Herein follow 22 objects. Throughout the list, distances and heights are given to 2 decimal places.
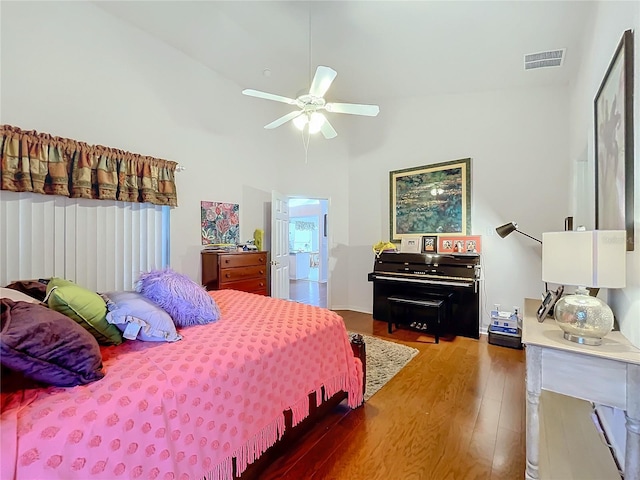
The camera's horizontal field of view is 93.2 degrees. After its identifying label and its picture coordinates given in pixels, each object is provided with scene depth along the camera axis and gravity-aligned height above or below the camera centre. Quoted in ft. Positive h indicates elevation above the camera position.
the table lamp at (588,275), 4.22 -0.52
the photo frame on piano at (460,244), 12.73 -0.23
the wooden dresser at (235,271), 11.60 -1.30
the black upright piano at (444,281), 11.76 -1.73
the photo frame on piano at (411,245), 13.57 -0.29
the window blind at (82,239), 7.84 -0.01
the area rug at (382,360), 8.22 -3.88
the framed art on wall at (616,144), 4.58 +1.67
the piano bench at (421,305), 11.30 -2.59
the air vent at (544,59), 9.72 +5.96
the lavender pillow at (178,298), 5.69 -1.14
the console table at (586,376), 3.79 -1.87
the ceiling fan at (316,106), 7.84 +3.85
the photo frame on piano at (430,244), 13.39 -0.24
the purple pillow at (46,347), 3.15 -1.20
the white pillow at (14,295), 4.46 -0.86
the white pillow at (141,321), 4.76 -1.32
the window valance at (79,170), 7.63 +2.01
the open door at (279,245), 14.39 -0.34
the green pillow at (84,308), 4.39 -1.04
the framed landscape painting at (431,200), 13.00 +1.78
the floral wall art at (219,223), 12.54 +0.69
